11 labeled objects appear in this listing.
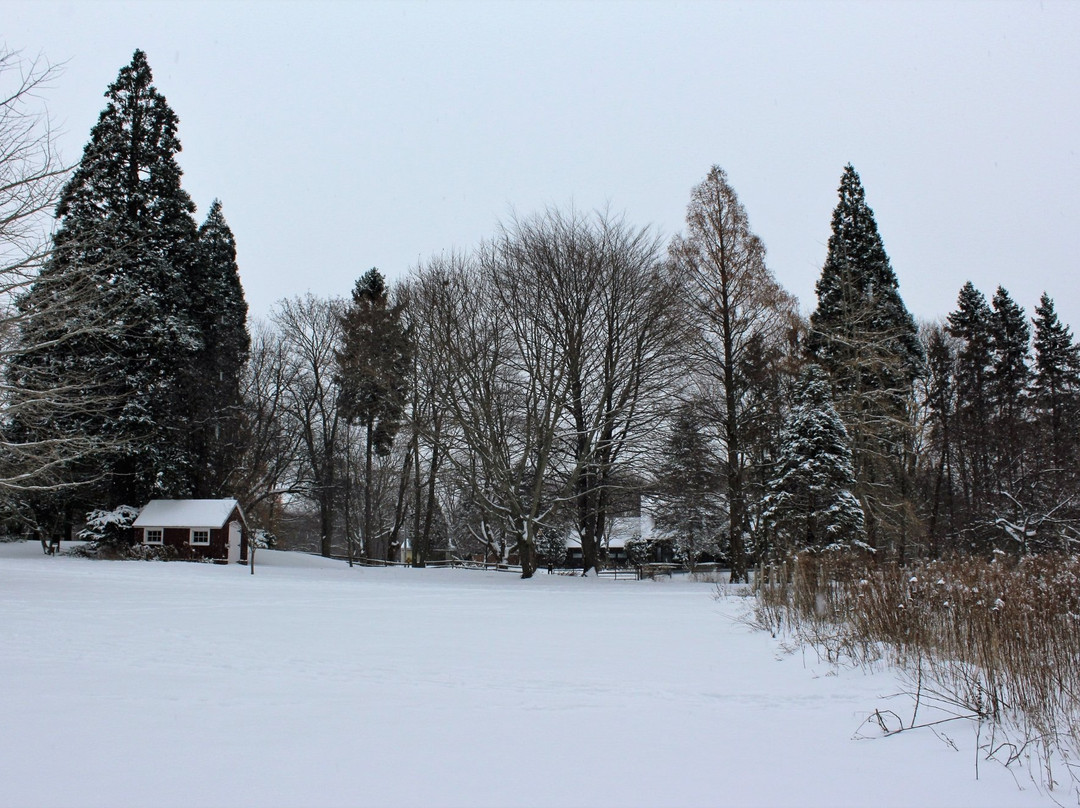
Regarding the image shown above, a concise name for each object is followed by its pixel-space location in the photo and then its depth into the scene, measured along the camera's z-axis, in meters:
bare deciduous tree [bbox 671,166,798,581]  26.72
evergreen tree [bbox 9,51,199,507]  32.97
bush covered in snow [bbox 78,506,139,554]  34.56
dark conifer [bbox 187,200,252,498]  38.31
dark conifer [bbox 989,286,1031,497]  26.81
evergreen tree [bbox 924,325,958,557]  32.53
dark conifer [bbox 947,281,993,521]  30.30
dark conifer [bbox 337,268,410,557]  31.64
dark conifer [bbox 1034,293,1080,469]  32.50
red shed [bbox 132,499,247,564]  35.75
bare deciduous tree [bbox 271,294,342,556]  44.16
